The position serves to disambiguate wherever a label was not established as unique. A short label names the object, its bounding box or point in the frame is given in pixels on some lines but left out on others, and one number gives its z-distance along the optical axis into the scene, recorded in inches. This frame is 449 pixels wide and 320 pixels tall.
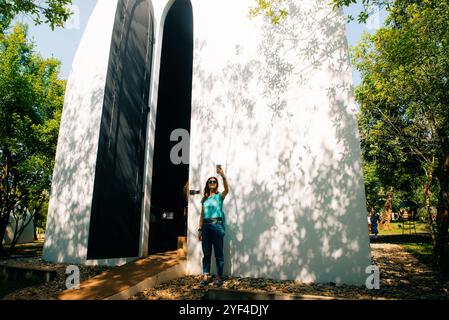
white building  180.7
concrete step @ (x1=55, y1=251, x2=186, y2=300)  140.2
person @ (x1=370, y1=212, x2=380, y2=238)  596.8
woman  172.7
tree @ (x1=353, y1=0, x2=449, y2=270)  263.0
